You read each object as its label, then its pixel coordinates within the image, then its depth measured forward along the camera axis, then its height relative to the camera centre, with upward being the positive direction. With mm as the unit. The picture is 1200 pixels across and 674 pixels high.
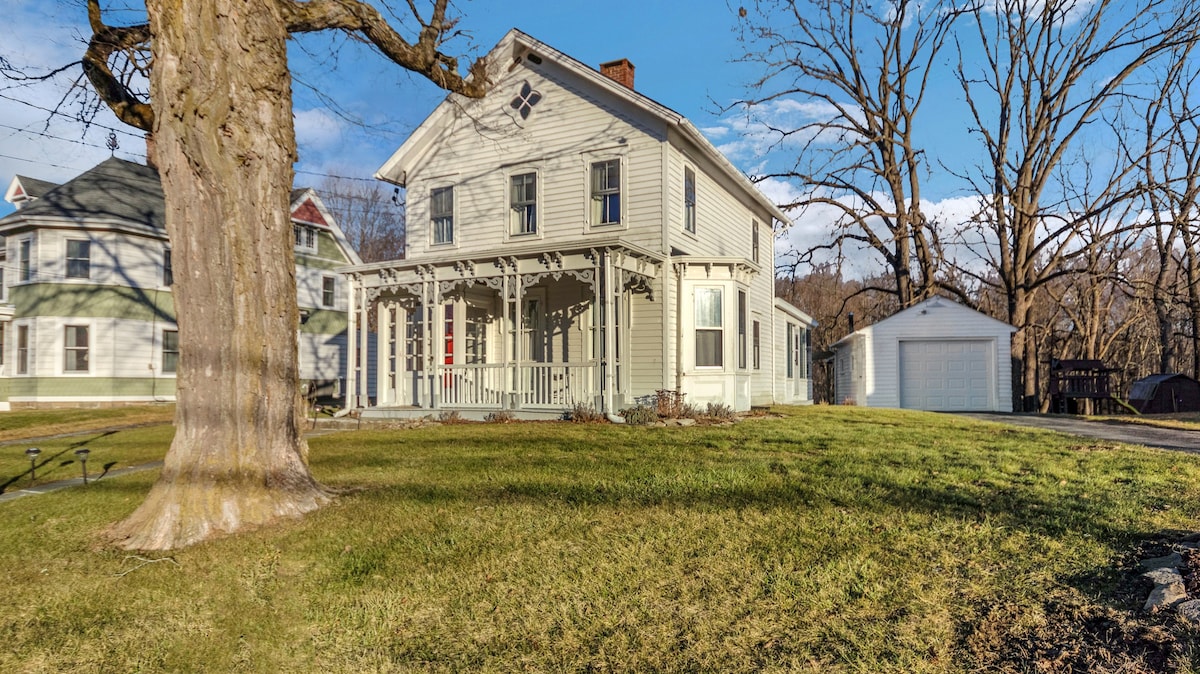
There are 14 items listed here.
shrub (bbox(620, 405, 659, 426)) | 11558 -924
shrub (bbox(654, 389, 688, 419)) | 12383 -790
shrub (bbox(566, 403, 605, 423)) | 12070 -940
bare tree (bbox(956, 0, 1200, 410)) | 22250 +6698
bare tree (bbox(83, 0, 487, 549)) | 5293 +732
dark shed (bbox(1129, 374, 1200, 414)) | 20094 -1076
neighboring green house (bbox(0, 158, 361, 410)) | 20219 +1875
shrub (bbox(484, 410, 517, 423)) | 12531 -1017
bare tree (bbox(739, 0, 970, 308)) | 24422 +7323
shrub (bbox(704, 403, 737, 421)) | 12664 -963
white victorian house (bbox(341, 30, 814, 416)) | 13156 +1871
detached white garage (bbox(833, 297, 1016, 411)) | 20453 -88
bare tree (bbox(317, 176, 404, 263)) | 40878 +8209
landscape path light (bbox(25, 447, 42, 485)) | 7243 -919
